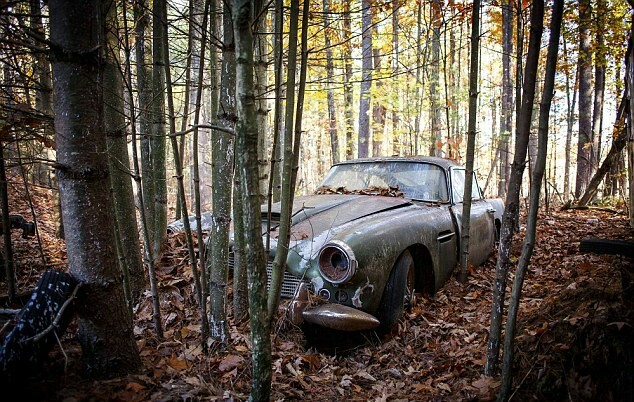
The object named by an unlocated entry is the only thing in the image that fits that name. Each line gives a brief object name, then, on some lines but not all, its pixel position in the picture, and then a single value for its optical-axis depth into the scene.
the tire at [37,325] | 1.56
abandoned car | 2.91
